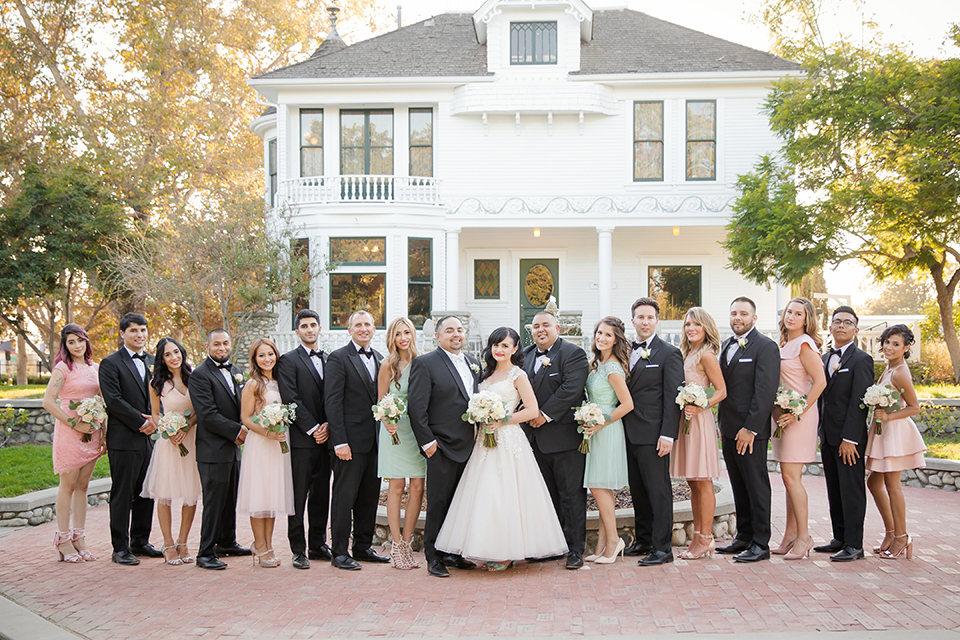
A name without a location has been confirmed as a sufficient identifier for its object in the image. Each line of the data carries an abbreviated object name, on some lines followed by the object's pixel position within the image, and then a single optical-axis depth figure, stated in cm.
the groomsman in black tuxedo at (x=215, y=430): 711
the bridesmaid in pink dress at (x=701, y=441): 708
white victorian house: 2097
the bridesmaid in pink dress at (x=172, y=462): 725
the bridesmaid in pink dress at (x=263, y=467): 701
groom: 680
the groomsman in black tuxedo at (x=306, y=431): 717
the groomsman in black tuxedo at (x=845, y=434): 714
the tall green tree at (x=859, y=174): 1652
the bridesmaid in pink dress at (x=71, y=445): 747
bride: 660
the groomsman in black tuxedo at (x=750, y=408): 703
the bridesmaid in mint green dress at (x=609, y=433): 702
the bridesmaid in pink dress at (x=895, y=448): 716
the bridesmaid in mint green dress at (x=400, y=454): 706
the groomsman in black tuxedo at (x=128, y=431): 746
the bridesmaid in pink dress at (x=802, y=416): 715
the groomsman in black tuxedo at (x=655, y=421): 702
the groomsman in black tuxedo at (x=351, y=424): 708
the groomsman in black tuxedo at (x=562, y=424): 694
